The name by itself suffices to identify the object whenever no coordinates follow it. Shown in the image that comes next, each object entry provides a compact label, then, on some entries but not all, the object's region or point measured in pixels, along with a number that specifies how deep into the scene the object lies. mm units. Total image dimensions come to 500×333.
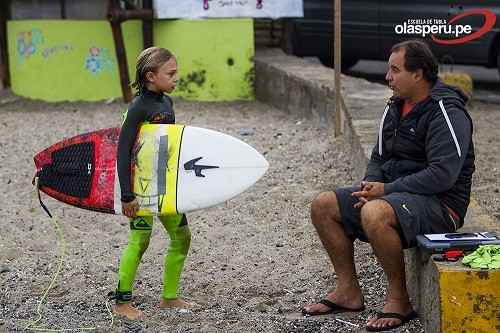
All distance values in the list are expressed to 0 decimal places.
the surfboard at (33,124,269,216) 6783
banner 14976
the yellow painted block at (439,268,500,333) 5524
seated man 6078
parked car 15616
